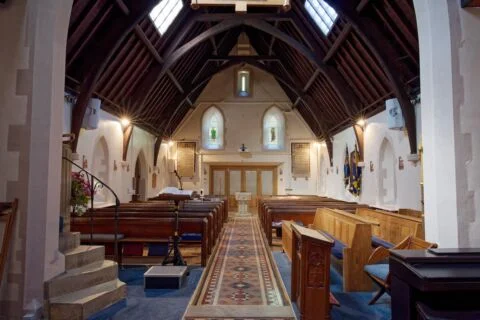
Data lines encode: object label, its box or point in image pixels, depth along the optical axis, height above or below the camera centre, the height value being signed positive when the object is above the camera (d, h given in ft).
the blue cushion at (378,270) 10.65 -2.49
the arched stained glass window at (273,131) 49.01 +7.43
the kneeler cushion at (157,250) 18.17 -3.09
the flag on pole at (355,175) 31.86 +1.03
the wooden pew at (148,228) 17.28 -1.94
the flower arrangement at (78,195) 12.88 -0.27
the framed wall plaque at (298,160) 48.62 +3.55
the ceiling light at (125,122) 31.34 +5.59
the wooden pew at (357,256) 13.48 -2.57
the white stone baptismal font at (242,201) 42.34 -1.63
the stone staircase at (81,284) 9.82 -2.87
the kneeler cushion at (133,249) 17.99 -3.02
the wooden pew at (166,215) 19.26 -1.49
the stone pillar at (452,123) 8.08 +1.42
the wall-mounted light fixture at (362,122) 30.79 +5.41
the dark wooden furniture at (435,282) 5.77 -1.53
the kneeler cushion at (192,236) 20.03 -2.69
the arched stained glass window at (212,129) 48.96 +7.70
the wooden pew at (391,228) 15.31 -1.86
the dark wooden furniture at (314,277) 9.80 -2.41
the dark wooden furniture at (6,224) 9.11 -0.91
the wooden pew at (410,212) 22.06 -1.55
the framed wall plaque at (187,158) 48.70 +3.83
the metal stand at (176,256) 15.69 -2.92
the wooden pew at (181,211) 20.59 -1.40
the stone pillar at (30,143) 9.46 +1.16
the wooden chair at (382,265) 10.10 -2.44
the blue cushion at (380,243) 16.25 -2.51
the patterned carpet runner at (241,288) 10.81 -3.65
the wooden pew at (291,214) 23.24 -1.70
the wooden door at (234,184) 49.75 +0.42
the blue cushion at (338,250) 14.75 -2.59
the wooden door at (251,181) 49.57 +0.82
